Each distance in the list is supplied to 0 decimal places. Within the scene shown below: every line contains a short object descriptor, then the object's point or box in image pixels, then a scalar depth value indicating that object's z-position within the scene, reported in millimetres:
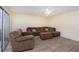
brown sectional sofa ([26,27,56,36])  2424
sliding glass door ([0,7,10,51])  1774
